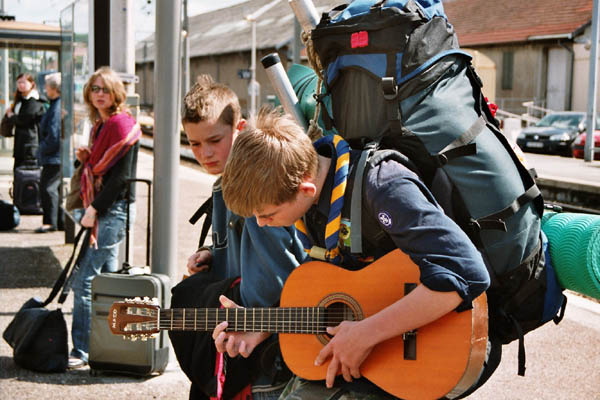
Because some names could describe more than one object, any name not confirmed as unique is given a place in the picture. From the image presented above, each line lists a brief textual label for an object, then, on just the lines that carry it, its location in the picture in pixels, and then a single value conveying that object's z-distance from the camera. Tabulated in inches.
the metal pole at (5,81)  711.7
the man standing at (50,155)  377.4
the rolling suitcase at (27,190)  446.3
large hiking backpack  85.1
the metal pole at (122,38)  251.3
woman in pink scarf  200.4
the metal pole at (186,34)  1270.2
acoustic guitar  83.0
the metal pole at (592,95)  944.3
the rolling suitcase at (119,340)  183.2
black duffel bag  193.9
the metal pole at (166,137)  180.5
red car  1013.9
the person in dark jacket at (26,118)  444.1
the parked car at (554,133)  1071.0
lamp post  1539.1
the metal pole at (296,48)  563.8
